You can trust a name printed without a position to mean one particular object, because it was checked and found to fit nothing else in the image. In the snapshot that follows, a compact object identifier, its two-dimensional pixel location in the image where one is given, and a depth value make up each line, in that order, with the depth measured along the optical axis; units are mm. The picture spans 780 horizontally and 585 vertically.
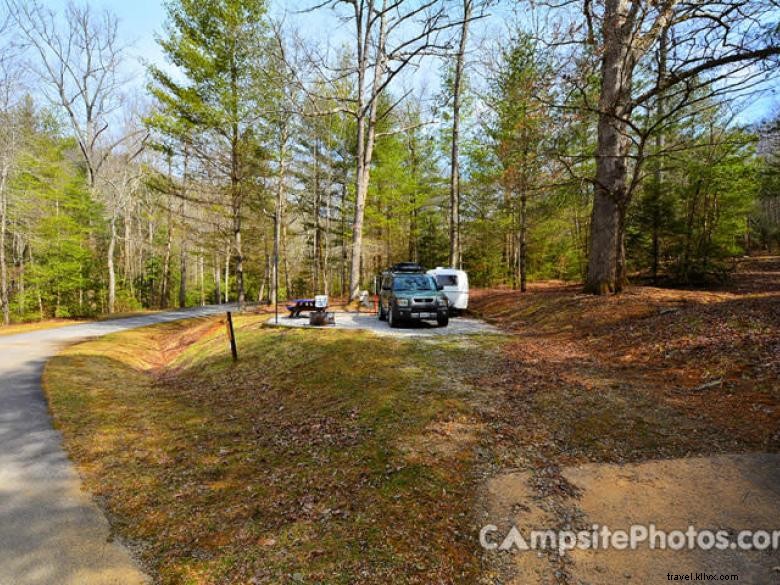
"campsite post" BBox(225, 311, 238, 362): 9712
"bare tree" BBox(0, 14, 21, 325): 18266
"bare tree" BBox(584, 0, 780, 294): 6773
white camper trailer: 14672
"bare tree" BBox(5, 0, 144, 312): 23688
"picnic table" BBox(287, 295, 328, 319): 14625
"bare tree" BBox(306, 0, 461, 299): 16447
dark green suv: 11664
